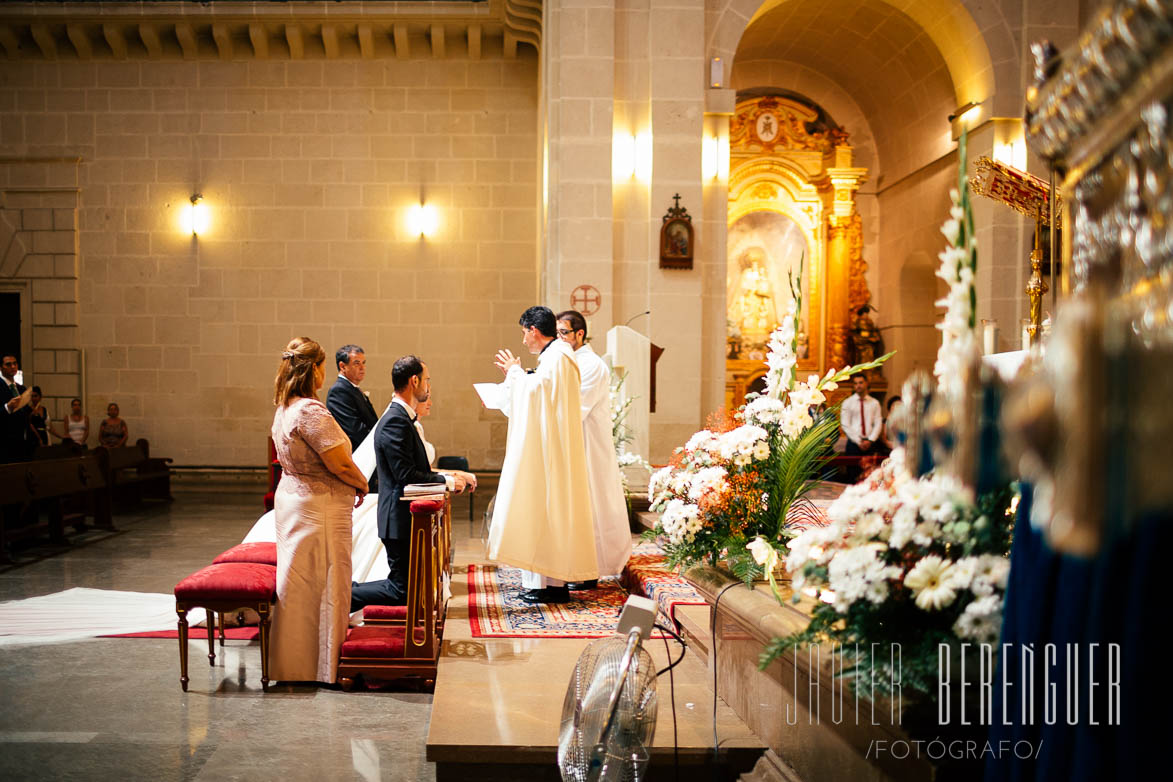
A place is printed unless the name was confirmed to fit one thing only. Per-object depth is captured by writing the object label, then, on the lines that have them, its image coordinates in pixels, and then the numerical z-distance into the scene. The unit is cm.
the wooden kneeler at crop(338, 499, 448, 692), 422
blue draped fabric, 117
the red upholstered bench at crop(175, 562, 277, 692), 419
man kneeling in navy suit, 463
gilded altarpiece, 1230
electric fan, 219
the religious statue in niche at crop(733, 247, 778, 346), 1249
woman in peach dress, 424
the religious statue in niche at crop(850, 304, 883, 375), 1220
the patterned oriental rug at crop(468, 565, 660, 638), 475
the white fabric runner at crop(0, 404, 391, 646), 525
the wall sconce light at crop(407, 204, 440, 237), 1205
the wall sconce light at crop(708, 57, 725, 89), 875
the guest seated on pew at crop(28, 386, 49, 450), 983
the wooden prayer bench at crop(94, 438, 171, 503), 985
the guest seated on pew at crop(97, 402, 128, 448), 1151
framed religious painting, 851
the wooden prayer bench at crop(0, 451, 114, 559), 734
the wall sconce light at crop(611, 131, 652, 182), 860
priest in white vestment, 511
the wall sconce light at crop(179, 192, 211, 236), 1199
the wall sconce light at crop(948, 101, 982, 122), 905
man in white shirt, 995
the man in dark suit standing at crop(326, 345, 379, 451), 577
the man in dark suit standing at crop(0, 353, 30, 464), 847
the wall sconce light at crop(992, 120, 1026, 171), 879
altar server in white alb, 573
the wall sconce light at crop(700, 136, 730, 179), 882
